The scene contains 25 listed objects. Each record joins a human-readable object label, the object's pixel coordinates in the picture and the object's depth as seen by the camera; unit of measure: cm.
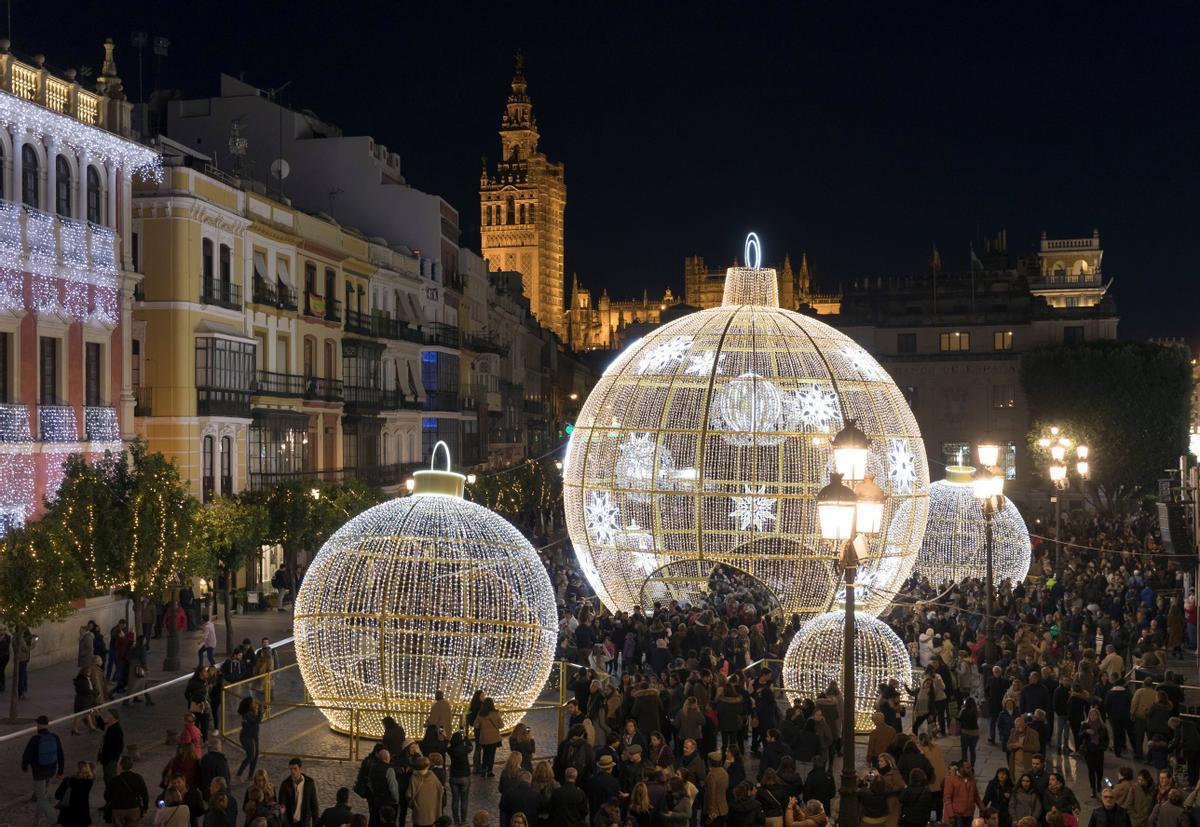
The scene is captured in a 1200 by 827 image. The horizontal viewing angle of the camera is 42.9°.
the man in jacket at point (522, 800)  1337
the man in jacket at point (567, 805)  1326
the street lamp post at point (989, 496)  2182
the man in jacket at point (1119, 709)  1886
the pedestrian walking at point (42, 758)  1547
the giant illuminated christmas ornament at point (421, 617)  1770
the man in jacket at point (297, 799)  1356
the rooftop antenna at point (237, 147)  4381
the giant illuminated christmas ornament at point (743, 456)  2381
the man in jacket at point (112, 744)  1599
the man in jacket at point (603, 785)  1380
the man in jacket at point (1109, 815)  1309
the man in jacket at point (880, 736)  1586
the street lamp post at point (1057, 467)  3133
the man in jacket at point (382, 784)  1393
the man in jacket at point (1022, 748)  1497
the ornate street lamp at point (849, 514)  1196
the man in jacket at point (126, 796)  1373
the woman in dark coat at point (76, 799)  1388
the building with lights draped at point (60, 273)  2752
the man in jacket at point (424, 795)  1386
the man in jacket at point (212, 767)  1440
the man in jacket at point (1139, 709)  1872
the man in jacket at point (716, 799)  1370
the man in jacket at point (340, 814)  1245
